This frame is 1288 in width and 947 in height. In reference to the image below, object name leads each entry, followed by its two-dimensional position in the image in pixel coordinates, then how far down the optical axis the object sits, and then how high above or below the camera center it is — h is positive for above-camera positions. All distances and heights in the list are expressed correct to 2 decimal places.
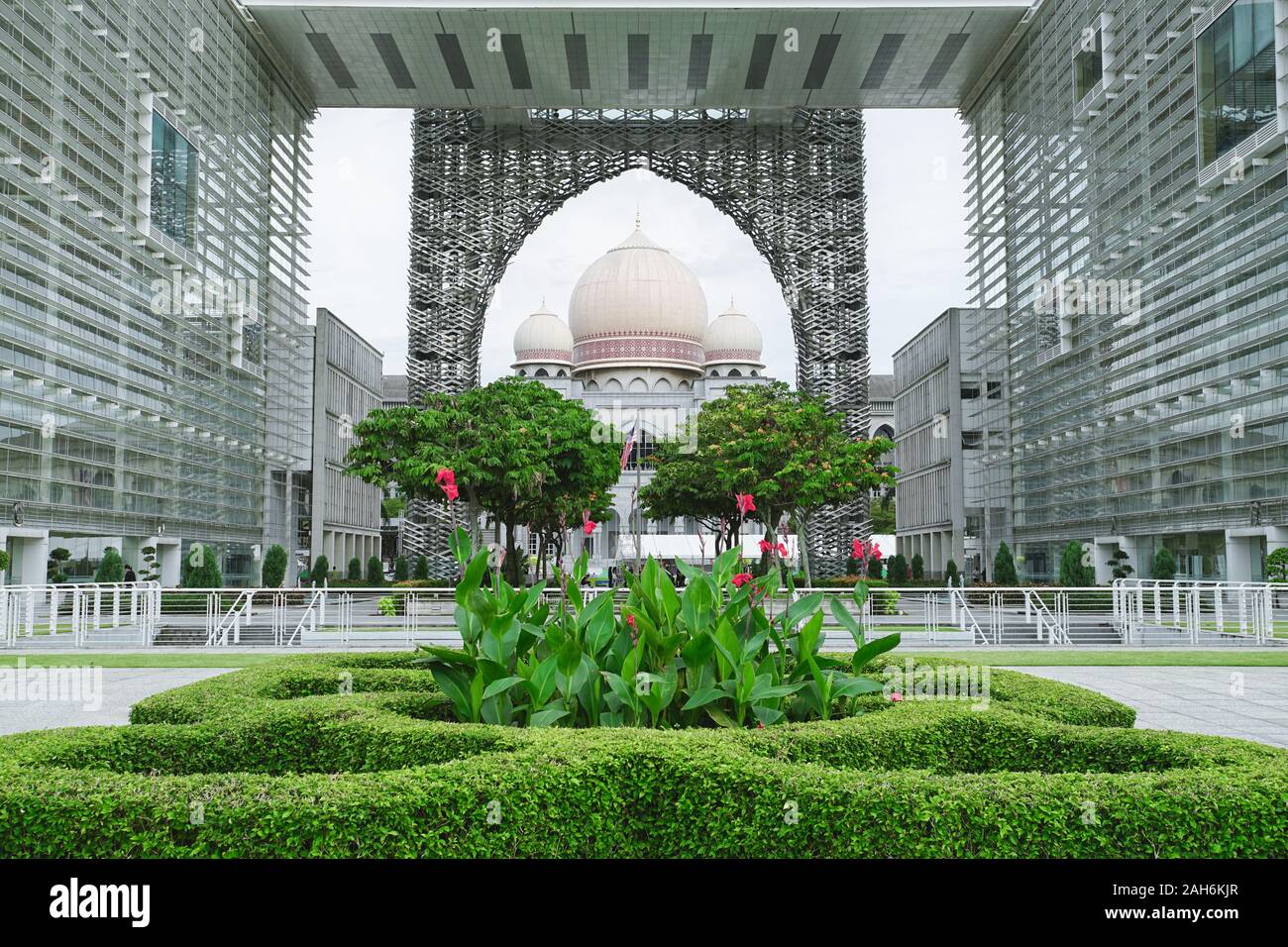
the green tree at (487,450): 36.50 +3.72
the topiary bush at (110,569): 35.91 -0.35
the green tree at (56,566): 36.12 -0.26
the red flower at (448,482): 8.41 +0.59
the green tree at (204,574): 36.53 -0.59
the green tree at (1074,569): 38.00 -0.65
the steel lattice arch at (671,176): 55.91 +18.40
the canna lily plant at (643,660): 7.31 -0.76
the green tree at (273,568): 43.66 -0.44
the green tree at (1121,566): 40.25 -0.59
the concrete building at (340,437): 64.00 +7.36
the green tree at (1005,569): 43.12 -0.71
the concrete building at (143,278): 33.34 +10.25
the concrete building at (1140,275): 33.16 +10.04
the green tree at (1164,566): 36.75 -0.54
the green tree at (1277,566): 30.00 -0.47
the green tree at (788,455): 40.88 +3.81
